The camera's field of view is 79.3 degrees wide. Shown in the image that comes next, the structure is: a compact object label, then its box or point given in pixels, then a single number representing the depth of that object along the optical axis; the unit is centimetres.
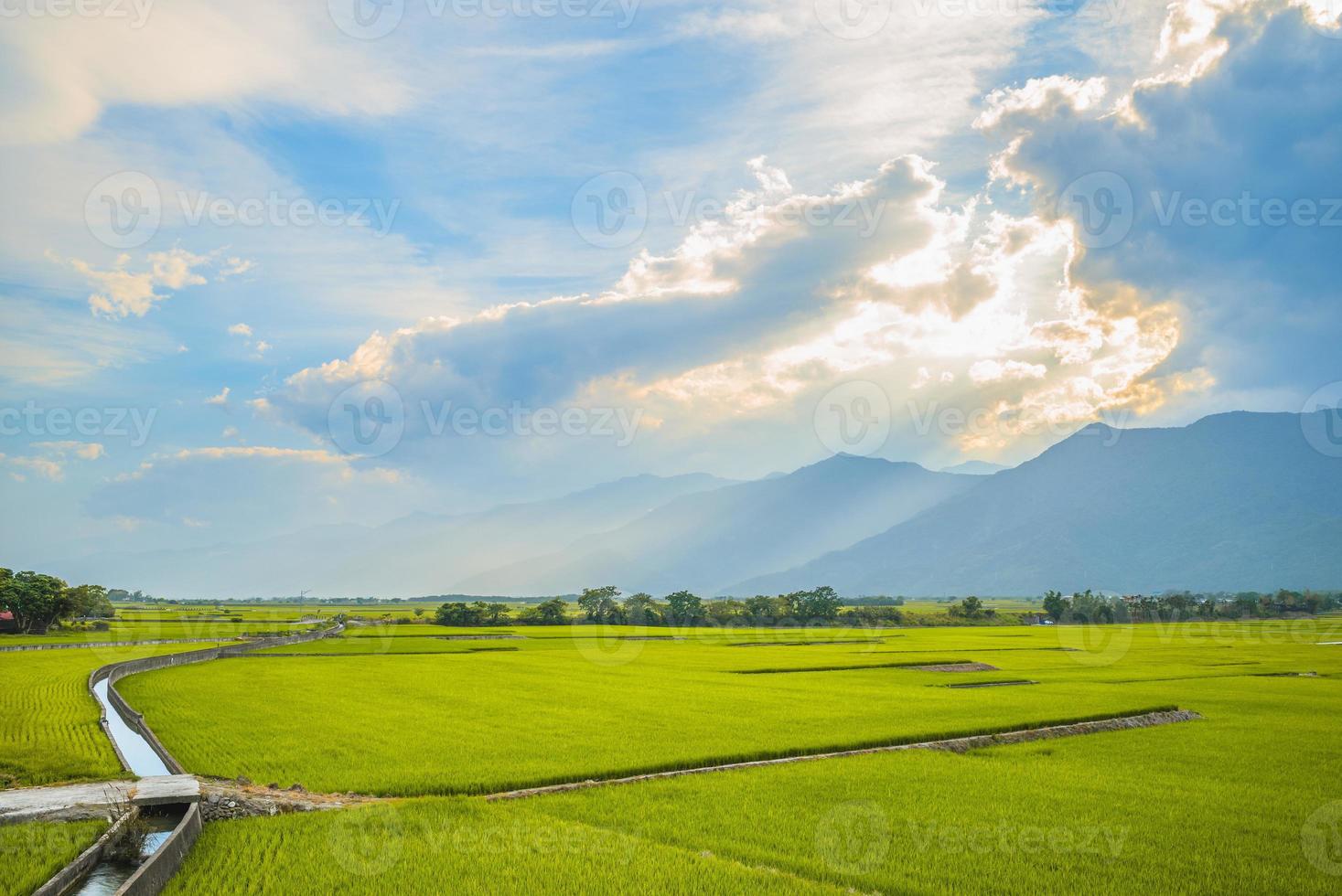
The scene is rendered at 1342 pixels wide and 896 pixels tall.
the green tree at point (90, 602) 8356
